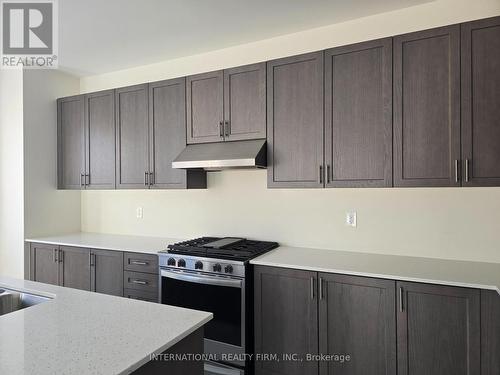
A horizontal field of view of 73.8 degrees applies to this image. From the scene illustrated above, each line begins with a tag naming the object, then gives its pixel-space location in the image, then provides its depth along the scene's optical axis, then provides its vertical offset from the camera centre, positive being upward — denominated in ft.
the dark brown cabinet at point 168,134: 9.98 +1.66
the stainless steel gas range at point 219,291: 7.94 -2.59
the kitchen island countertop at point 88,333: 3.43 -1.77
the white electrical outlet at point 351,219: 8.78 -0.85
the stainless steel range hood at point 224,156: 8.48 +0.87
